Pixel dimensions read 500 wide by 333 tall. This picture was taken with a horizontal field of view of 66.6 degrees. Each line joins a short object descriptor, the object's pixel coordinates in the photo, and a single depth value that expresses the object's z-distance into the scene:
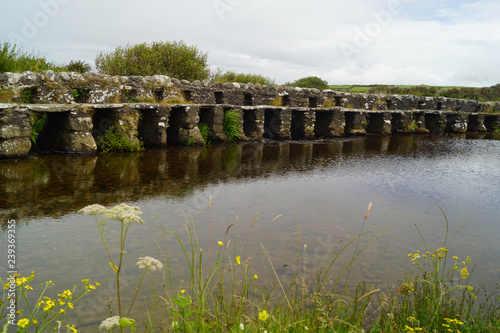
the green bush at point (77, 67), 14.41
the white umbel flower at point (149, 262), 2.16
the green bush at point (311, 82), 33.25
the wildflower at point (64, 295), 2.34
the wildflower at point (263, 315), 2.09
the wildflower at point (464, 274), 2.83
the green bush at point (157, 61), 19.30
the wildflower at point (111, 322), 1.98
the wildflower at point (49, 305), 2.18
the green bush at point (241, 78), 23.40
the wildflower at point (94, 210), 2.30
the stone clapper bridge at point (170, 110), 8.98
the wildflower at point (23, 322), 1.98
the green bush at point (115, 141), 10.34
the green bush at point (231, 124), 13.65
